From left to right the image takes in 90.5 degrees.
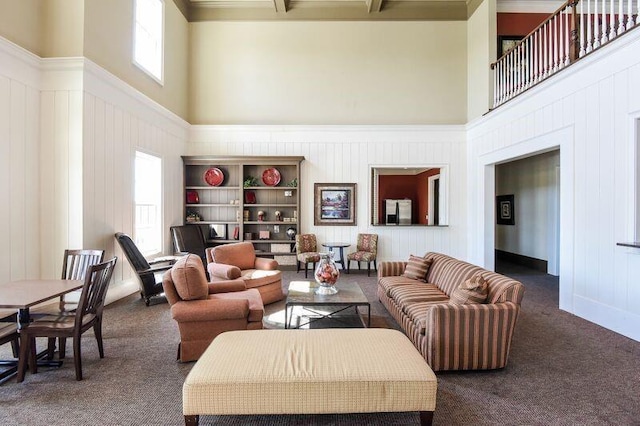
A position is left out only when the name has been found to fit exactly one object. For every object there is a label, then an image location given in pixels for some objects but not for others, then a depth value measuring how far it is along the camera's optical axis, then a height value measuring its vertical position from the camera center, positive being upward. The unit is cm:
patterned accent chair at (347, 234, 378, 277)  643 -80
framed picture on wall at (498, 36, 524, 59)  655 +355
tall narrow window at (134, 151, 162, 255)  556 +18
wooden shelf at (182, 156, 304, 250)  666 +38
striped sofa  254 -96
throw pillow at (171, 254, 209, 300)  286 -61
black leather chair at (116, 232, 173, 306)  435 -79
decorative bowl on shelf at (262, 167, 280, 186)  685 +79
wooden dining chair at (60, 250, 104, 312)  328 -50
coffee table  327 -91
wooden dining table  232 -64
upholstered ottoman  177 -98
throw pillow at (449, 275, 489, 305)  271 -68
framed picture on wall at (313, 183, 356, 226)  699 +21
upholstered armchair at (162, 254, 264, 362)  282 -88
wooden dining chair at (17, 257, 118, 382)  245 -88
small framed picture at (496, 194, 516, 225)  789 +9
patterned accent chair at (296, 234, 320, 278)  632 -70
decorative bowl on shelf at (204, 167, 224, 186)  679 +80
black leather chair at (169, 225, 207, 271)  605 -52
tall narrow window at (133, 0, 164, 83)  539 +315
